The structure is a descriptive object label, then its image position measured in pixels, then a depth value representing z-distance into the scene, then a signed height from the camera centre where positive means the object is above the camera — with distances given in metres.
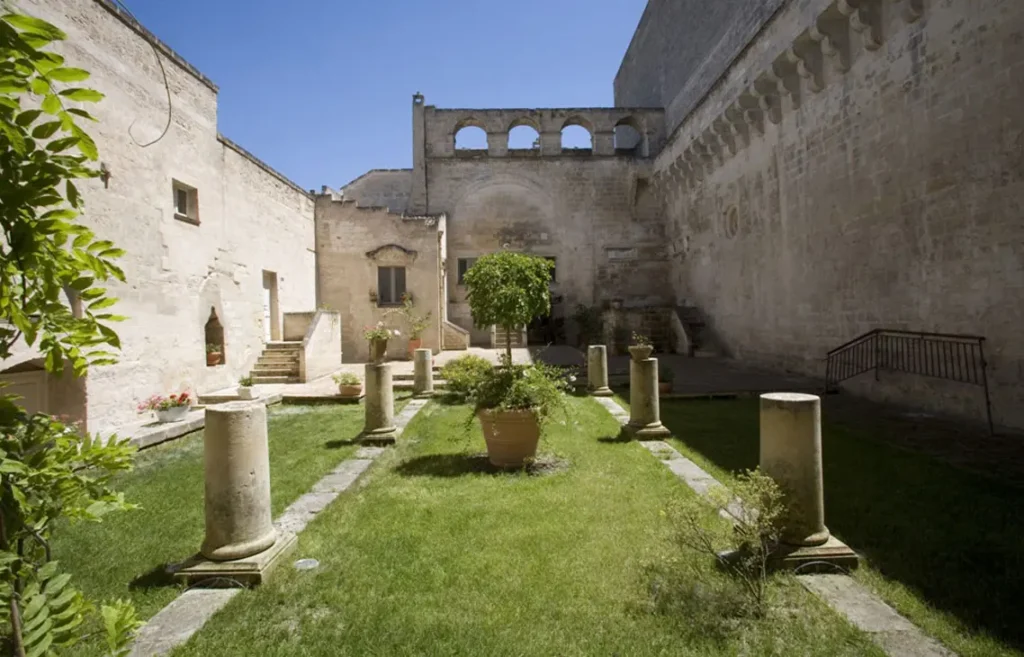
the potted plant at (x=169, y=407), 9.54 -1.14
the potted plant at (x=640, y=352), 8.59 -0.38
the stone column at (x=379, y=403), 8.30 -1.02
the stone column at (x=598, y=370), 12.33 -0.91
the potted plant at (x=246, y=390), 11.16 -1.05
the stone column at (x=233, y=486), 4.09 -1.07
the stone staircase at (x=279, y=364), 14.41 -0.74
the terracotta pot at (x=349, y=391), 12.03 -1.20
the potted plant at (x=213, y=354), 12.38 -0.38
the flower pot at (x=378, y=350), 13.80 -0.41
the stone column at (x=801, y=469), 3.98 -1.01
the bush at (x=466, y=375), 6.92 -0.62
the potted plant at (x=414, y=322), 18.59 +0.31
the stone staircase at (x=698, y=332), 18.66 -0.23
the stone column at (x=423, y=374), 12.73 -0.93
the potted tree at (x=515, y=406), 6.54 -0.87
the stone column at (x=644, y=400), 8.17 -1.04
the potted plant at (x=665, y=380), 11.66 -1.11
